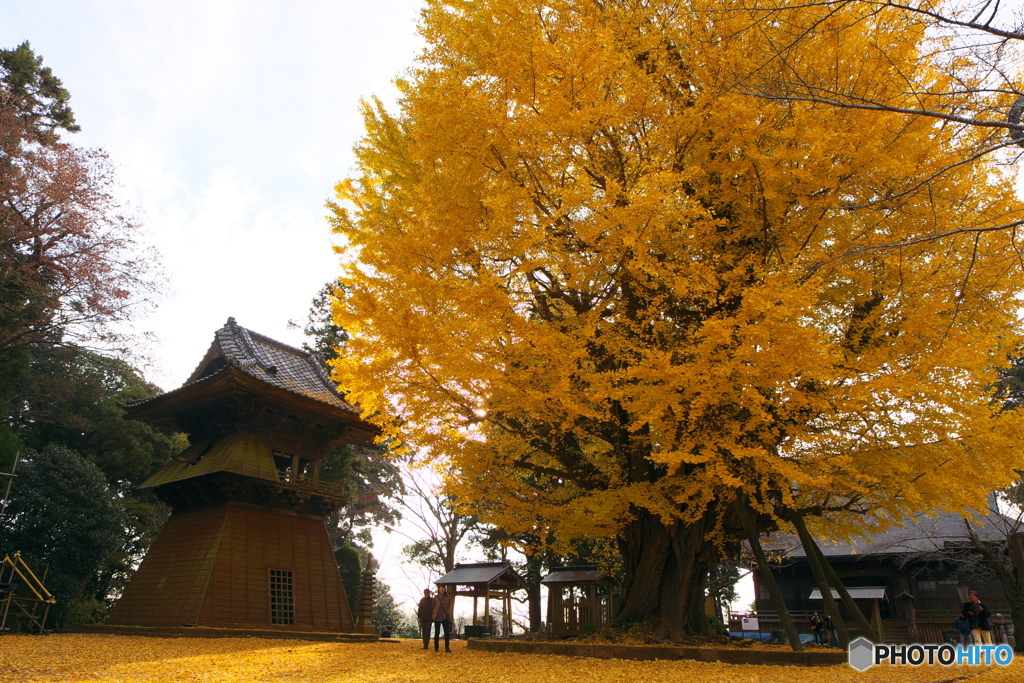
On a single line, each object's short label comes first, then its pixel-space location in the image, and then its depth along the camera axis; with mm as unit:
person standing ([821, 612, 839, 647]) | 16791
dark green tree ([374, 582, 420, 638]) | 29797
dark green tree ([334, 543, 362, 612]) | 23531
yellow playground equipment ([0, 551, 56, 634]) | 11871
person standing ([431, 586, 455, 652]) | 10918
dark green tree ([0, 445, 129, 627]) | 16500
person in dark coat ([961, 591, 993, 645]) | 10602
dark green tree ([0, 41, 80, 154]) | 22234
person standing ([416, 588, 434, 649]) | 11516
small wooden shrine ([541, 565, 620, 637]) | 13227
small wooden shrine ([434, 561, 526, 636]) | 17781
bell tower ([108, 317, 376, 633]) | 13719
